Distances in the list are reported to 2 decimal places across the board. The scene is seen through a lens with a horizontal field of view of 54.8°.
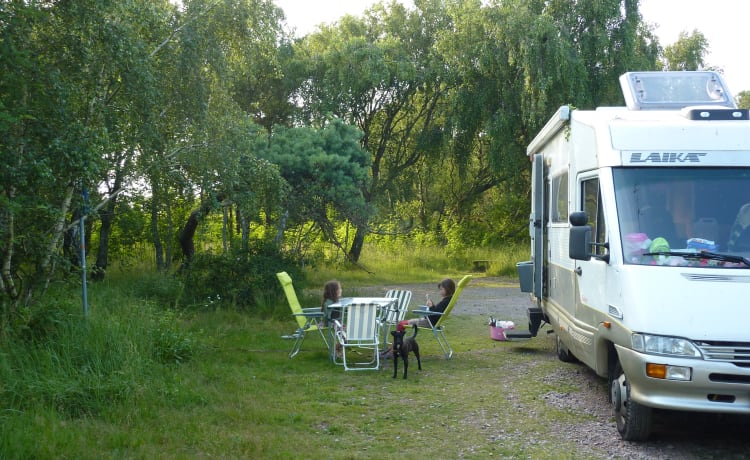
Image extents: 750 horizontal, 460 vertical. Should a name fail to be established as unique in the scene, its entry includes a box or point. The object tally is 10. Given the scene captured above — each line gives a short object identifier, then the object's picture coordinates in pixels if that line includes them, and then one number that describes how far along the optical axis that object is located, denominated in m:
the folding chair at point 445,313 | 9.88
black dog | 8.50
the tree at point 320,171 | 14.58
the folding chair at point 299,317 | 9.92
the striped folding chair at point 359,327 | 9.06
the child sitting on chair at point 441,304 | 10.02
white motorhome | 5.29
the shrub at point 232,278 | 13.38
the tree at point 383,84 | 22.31
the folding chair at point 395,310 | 9.98
